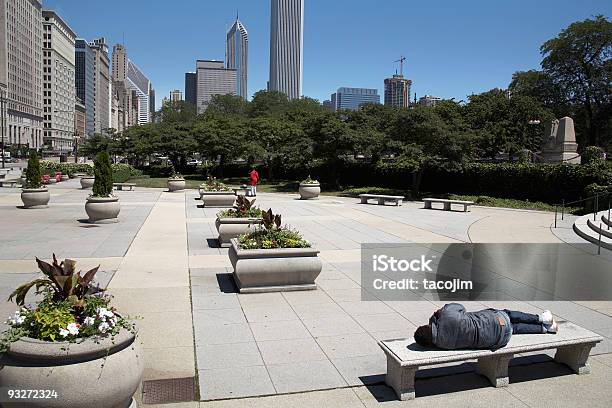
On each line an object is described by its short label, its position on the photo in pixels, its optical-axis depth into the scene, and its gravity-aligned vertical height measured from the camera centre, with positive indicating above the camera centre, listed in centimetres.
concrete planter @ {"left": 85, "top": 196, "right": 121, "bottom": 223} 1720 -166
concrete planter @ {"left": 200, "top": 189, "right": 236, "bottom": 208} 2358 -166
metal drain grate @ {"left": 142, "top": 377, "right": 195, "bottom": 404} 500 -226
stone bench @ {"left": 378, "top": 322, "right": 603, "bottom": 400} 505 -183
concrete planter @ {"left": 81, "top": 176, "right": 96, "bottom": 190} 3606 -173
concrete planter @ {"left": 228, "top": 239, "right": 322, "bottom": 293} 873 -177
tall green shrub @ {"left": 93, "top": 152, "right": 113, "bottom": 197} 1728 -64
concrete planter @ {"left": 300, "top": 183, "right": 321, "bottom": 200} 2995 -154
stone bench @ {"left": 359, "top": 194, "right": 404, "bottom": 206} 2702 -174
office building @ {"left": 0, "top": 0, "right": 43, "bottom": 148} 13288 +2304
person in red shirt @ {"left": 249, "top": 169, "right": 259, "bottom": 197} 2955 -104
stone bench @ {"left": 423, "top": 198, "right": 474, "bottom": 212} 2445 -172
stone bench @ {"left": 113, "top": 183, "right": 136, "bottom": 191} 3596 -191
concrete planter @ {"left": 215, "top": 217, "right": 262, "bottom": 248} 1281 -156
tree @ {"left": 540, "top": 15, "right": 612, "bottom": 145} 5246 +1025
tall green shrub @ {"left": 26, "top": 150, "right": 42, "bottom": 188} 2062 -73
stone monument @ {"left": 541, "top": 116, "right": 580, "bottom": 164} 3064 +142
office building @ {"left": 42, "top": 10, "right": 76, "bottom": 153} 16525 +2417
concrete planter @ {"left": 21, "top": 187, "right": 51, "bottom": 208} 2148 -169
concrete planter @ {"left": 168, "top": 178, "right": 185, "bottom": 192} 3478 -169
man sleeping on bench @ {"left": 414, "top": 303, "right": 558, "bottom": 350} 517 -160
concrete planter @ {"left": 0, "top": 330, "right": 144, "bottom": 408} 384 -159
